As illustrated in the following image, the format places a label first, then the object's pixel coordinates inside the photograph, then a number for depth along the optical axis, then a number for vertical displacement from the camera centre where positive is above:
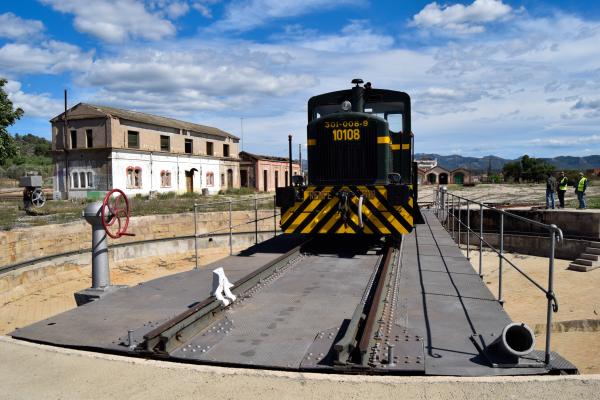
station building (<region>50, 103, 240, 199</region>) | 26.55 +1.87
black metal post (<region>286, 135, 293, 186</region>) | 8.73 +0.75
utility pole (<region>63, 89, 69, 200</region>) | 27.54 +1.77
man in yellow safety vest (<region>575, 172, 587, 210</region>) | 16.52 -0.41
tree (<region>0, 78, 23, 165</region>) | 21.08 +2.99
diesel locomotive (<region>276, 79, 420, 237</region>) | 8.04 +0.16
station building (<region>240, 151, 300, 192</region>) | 38.38 +0.95
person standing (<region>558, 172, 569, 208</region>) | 17.55 -0.28
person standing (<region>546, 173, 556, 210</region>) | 17.14 -0.35
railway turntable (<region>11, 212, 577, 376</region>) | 3.55 -1.35
